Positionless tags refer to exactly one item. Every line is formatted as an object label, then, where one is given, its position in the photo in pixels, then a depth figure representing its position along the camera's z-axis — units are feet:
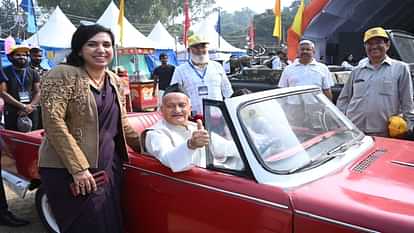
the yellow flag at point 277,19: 47.73
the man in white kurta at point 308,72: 15.42
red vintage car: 6.18
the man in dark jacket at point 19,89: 16.01
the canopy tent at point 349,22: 42.96
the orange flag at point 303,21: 41.19
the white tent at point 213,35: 84.93
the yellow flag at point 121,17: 46.35
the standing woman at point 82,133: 7.12
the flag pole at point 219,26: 83.56
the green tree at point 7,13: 153.96
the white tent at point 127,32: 62.13
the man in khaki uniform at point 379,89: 11.98
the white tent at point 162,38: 77.25
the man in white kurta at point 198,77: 13.82
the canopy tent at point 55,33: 61.41
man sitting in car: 7.39
